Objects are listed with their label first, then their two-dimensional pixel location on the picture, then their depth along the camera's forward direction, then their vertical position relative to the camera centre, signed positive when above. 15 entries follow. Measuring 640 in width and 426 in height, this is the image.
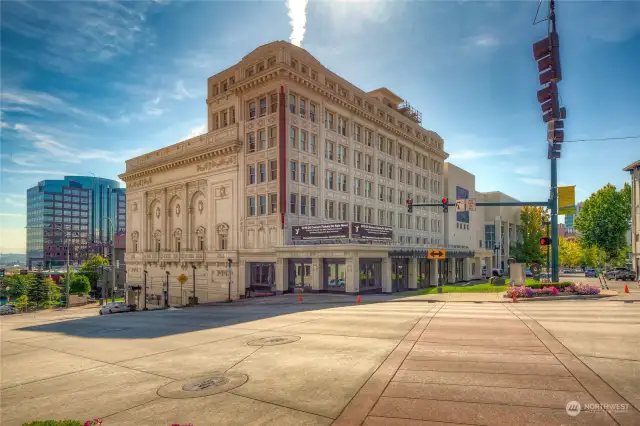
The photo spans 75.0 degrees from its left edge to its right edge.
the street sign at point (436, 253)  39.29 -2.25
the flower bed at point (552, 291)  25.41 -3.78
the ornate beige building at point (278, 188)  42.44 +5.31
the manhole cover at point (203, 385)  9.01 -3.52
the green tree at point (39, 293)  68.94 -10.21
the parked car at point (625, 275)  57.28 -6.34
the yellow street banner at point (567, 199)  23.92 +1.75
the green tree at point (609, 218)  73.50 +1.93
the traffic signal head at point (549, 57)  17.66 +7.37
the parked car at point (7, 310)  58.28 -10.96
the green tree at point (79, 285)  84.69 -10.82
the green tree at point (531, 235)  75.31 -1.03
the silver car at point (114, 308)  41.75 -7.75
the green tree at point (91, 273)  92.69 -9.32
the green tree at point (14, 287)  88.38 -11.84
